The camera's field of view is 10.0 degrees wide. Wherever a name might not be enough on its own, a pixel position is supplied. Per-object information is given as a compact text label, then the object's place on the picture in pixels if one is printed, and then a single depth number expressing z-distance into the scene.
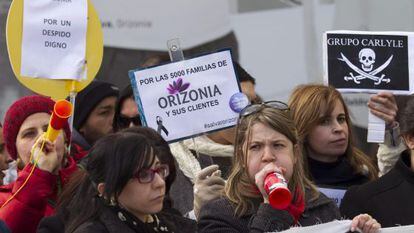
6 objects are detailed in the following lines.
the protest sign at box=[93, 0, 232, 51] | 15.01
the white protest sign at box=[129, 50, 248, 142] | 11.00
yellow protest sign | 11.23
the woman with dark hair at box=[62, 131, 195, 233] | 8.93
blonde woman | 9.22
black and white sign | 11.56
